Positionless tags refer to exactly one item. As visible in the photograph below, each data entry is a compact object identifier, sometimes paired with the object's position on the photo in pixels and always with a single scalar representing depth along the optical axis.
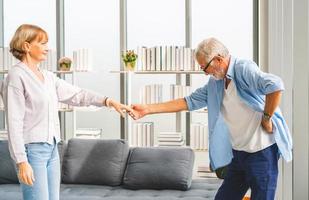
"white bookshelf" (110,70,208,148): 5.75
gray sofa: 4.29
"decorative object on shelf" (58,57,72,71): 6.09
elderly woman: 2.57
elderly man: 2.81
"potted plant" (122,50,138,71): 5.80
